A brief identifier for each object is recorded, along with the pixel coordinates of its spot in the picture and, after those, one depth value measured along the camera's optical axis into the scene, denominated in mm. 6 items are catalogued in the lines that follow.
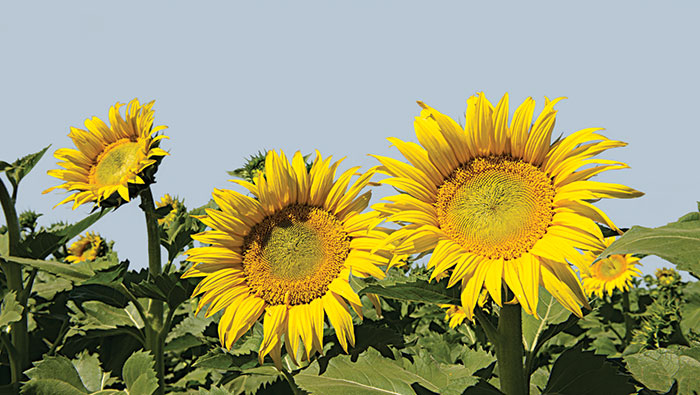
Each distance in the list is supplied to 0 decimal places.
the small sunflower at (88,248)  6363
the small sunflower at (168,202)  4843
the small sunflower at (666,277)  6504
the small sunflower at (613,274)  5230
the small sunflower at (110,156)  3010
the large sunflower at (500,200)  1871
